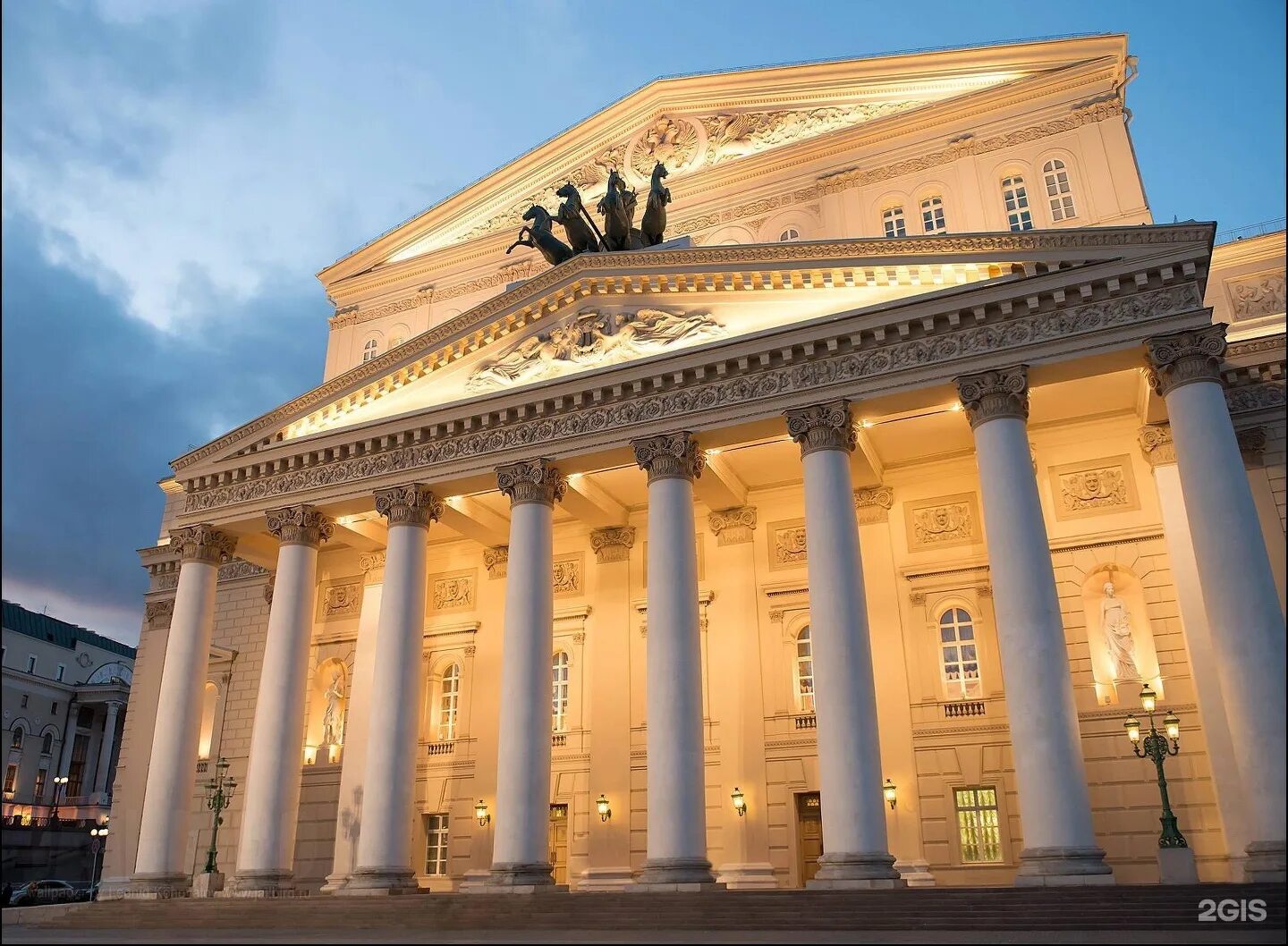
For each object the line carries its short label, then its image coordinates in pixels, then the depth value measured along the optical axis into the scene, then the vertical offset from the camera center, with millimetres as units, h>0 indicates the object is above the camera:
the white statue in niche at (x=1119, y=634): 20906 +3857
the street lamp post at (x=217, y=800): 23734 +1102
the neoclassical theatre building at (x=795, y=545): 17875 +6253
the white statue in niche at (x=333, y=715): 28578 +3514
